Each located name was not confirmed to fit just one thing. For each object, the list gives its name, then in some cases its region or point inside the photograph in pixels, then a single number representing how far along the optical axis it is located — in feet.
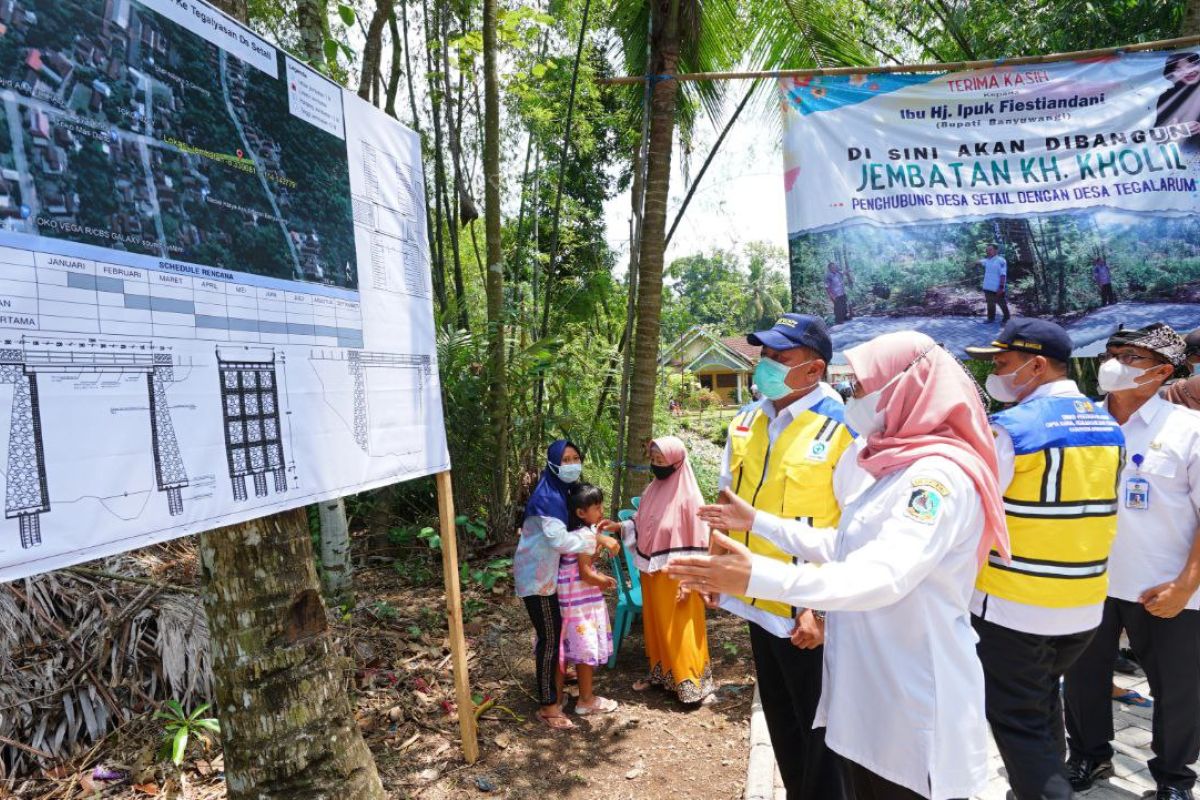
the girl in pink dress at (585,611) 12.86
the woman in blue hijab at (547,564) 12.57
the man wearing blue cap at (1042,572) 7.95
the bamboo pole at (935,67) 13.42
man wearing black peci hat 9.46
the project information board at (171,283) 5.21
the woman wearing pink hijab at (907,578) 5.39
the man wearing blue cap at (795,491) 8.24
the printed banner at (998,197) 14.28
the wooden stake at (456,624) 10.59
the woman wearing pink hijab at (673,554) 13.25
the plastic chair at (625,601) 15.37
